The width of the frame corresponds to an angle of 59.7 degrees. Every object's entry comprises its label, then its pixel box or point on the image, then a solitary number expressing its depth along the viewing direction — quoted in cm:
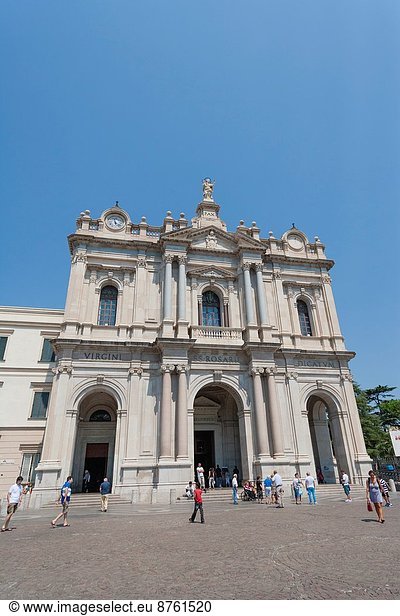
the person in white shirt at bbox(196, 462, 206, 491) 1816
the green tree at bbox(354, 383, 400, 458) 4078
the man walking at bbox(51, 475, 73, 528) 1244
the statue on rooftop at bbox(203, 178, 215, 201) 3181
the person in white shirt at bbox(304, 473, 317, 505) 1742
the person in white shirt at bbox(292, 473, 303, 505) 1775
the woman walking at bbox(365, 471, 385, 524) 1162
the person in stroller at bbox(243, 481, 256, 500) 1942
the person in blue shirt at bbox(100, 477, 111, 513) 1648
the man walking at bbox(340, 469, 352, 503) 1858
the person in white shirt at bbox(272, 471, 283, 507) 1648
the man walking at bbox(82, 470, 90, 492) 2327
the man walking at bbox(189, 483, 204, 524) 1210
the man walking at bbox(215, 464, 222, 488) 2406
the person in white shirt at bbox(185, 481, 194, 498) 1884
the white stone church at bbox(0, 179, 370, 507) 2138
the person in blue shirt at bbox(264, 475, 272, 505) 1914
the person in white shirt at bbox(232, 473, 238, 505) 1818
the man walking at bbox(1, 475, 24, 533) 1191
